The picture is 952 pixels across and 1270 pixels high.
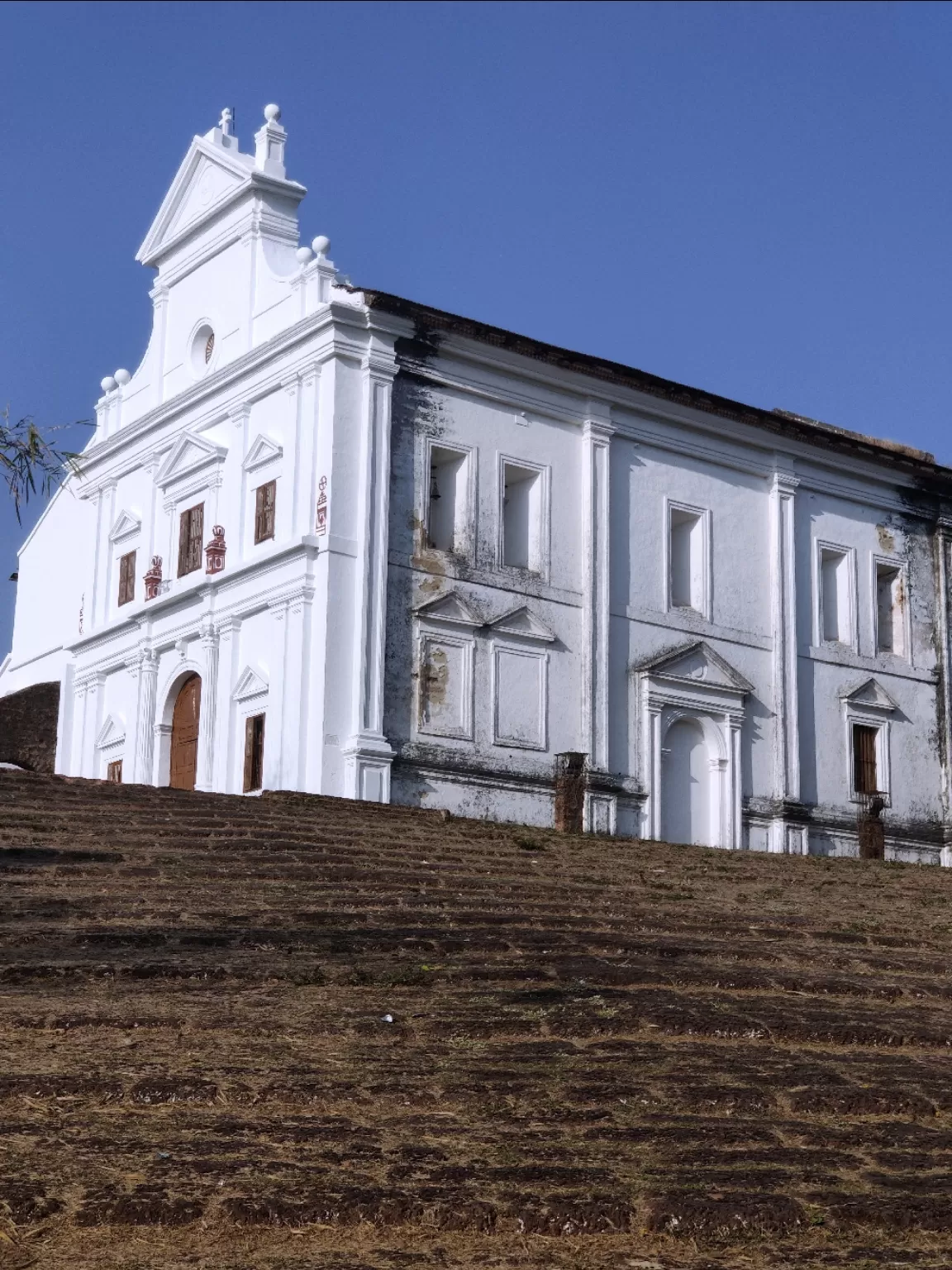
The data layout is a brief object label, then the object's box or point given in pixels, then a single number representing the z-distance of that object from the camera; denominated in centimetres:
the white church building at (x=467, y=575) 2534
